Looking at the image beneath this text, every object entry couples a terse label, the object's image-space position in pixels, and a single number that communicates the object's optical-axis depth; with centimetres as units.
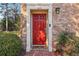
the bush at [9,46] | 224
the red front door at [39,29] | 301
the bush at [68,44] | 247
